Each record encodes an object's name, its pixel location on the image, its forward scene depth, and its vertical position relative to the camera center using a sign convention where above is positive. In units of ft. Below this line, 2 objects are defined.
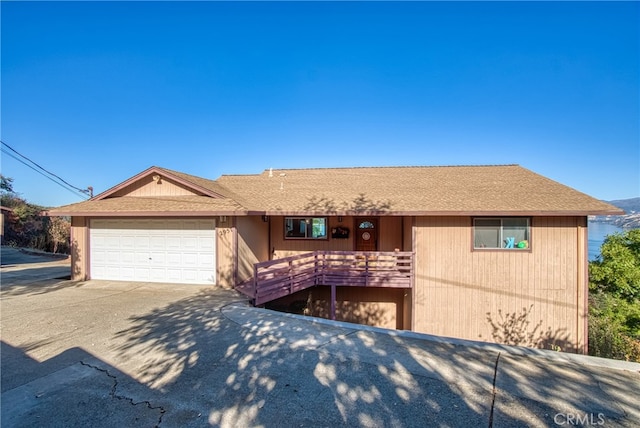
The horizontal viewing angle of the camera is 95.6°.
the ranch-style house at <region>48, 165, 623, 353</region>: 27.22 -3.61
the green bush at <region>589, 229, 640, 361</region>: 35.12 -11.28
